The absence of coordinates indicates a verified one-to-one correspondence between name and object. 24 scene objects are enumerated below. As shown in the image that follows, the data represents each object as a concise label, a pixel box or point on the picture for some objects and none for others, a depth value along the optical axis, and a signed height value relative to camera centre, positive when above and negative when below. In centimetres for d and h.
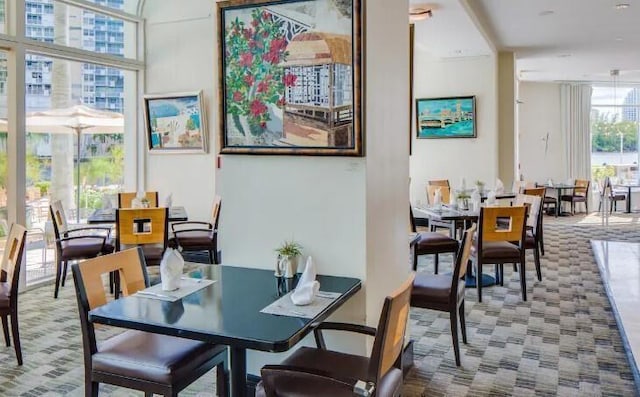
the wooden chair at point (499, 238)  491 -51
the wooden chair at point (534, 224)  550 -44
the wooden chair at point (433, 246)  536 -63
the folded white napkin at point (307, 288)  227 -45
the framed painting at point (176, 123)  684 +83
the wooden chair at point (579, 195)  1215 -29
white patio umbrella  581 +78
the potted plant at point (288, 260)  278 -39
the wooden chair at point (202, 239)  574 -58
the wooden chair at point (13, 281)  350 -62
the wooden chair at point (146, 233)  489 -41
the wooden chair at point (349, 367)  188 -73
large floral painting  272 +58
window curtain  1316 +156
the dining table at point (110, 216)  534 -31
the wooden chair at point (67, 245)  524 -58
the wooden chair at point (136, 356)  223 -75
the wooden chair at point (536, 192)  686 -11
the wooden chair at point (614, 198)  1240 -37
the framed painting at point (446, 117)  874 +113
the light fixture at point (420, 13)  595 +195
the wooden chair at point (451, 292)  345 -73
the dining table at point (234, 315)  196 -53
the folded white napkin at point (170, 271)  254 -41
